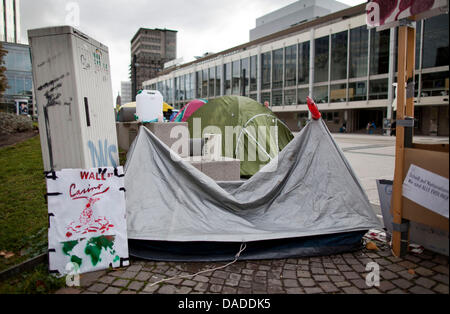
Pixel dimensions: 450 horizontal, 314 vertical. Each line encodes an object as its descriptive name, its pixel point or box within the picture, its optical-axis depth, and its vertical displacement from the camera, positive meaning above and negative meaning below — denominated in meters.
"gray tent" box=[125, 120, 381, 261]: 3.29 -1.01
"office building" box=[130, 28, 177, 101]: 117.73 +31.89
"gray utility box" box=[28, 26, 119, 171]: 3.08 +0.32
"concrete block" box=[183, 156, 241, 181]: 5.81 -0.87
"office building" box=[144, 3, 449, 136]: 30.27 +6.04
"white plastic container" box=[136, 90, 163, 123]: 5.98 +0.36
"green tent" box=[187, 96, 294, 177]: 8.09 -0.19
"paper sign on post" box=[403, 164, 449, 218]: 2.39 -0.62
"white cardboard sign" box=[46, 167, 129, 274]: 2.91 -0.91
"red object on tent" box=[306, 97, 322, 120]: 3.87 +0.12
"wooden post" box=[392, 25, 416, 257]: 3.05 +0.07
